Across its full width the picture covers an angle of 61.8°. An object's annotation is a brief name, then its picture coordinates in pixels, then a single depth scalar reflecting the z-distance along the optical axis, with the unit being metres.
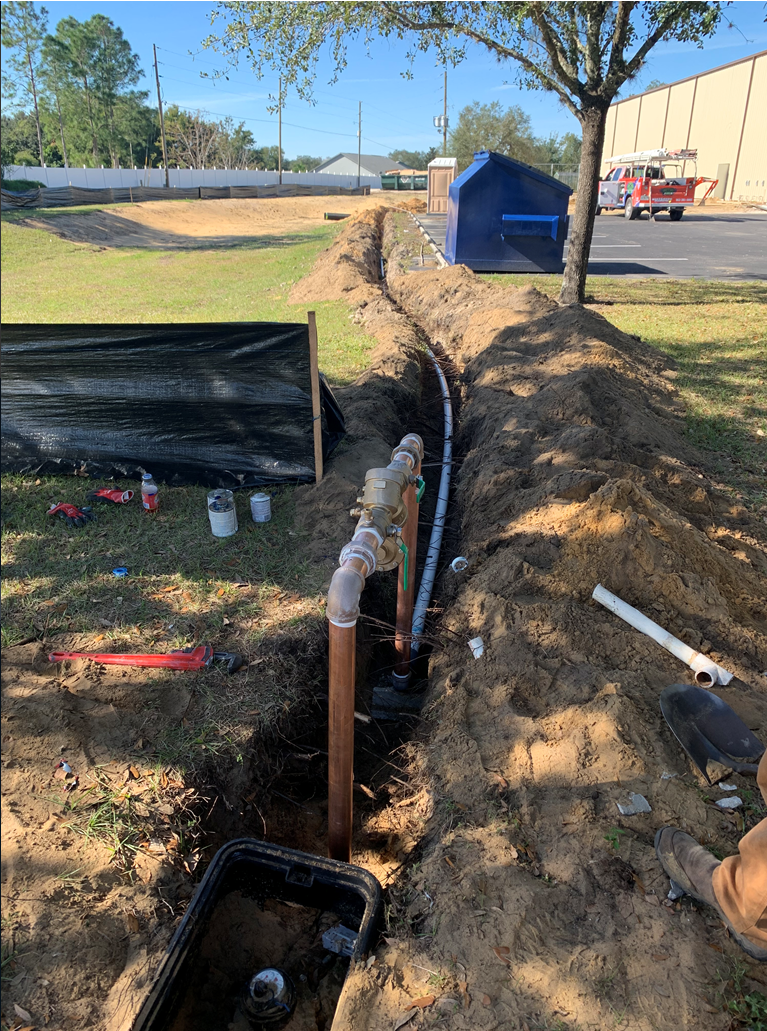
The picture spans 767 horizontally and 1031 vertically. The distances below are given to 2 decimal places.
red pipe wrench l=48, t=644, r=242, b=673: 3.48
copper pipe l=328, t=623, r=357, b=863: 2.49
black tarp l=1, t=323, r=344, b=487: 5.49
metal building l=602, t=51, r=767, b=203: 36.09
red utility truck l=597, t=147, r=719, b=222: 27.50
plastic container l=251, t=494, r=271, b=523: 5.17
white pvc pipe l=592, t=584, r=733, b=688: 3.00
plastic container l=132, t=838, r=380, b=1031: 2.31
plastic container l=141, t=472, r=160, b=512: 5.28
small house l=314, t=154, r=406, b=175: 100.31
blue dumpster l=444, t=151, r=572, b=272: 13.95
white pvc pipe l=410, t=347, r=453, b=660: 4.20
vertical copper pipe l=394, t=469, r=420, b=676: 3.70
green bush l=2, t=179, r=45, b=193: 32.95
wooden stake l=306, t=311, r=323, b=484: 5.33
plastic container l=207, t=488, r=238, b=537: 4.91
